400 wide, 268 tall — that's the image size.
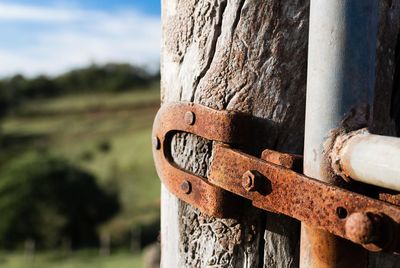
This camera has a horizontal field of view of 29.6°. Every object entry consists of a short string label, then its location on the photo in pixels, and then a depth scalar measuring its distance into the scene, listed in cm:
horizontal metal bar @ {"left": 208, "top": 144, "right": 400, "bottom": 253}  40
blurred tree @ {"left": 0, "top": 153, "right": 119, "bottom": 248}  2212
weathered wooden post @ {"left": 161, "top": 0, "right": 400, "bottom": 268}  48
